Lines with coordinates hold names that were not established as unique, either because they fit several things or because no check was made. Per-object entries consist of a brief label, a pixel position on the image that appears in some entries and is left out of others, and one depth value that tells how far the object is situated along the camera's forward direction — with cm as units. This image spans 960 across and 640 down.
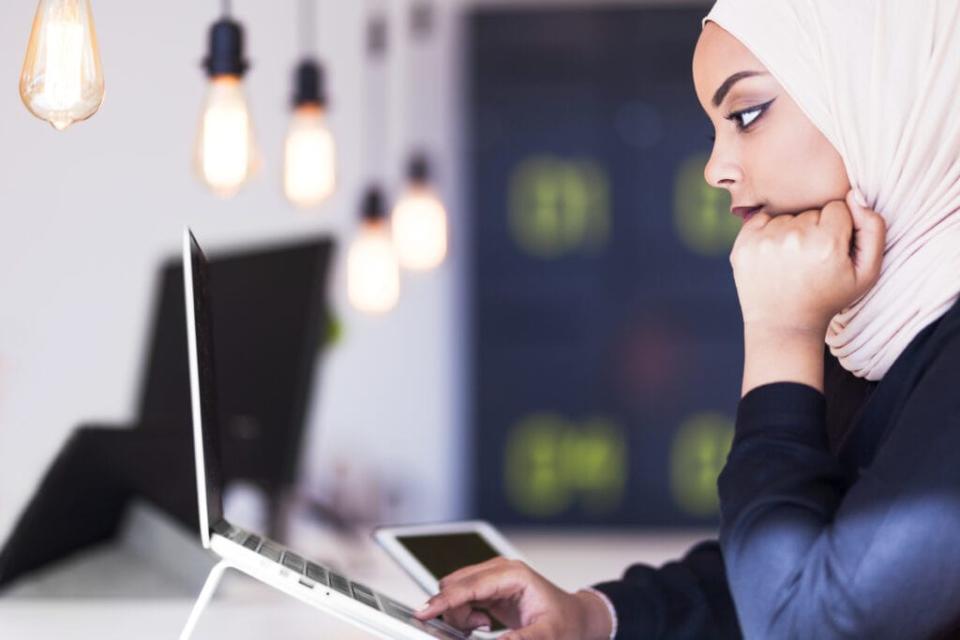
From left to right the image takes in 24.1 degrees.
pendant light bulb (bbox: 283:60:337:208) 325
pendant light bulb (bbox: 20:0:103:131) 200
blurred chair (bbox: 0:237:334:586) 250
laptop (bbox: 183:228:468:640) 182
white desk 221
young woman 172
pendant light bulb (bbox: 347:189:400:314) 383
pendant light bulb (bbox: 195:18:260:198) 265
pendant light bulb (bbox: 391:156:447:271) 420
